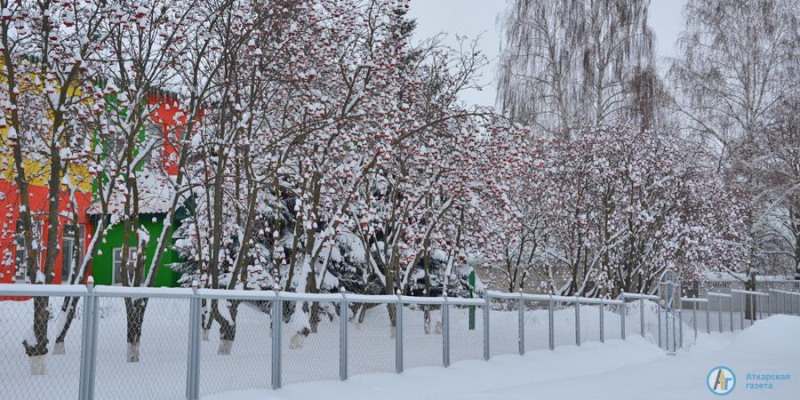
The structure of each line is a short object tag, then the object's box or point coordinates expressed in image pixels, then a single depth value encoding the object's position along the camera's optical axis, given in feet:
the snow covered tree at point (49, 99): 34.04
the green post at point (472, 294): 47.32
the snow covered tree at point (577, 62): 111.75
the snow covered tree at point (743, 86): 112.06
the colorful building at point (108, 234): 62.45
